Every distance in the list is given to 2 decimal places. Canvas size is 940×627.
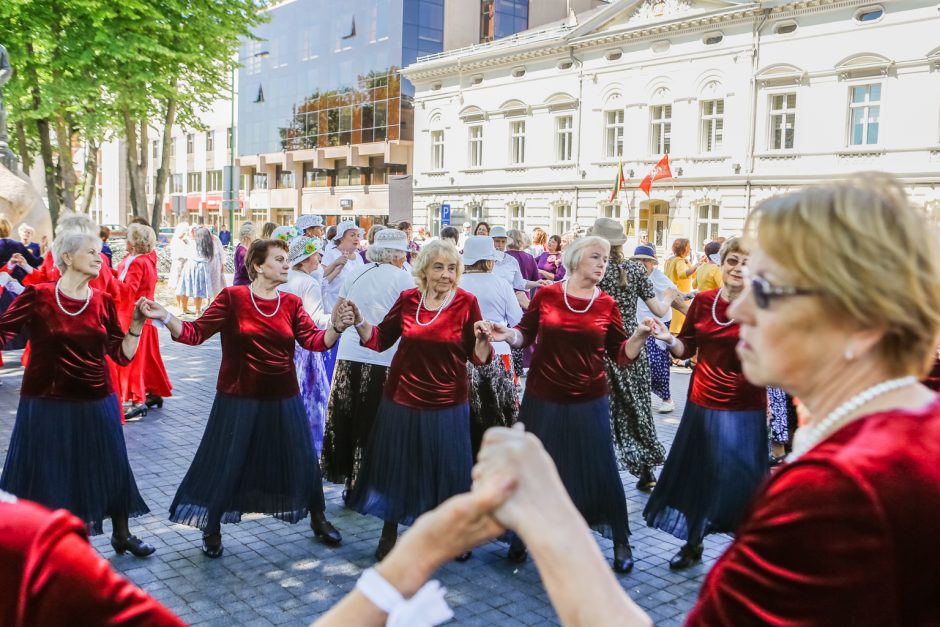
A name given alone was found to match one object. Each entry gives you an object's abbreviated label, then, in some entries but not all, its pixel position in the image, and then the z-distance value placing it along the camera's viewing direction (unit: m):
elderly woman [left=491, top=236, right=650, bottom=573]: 5.24
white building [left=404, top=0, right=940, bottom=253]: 26.80
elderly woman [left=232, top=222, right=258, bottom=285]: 11.50
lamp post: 20.34
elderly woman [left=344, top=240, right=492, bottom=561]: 5.15
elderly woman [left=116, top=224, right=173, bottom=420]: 8.22
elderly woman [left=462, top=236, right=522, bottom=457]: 6.41
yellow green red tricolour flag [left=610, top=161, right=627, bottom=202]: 28.57
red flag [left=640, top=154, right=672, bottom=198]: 27.41
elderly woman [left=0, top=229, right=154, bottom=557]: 4.86
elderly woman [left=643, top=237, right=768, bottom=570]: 5.08
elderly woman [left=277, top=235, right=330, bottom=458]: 6.99
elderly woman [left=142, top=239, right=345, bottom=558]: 5.18
